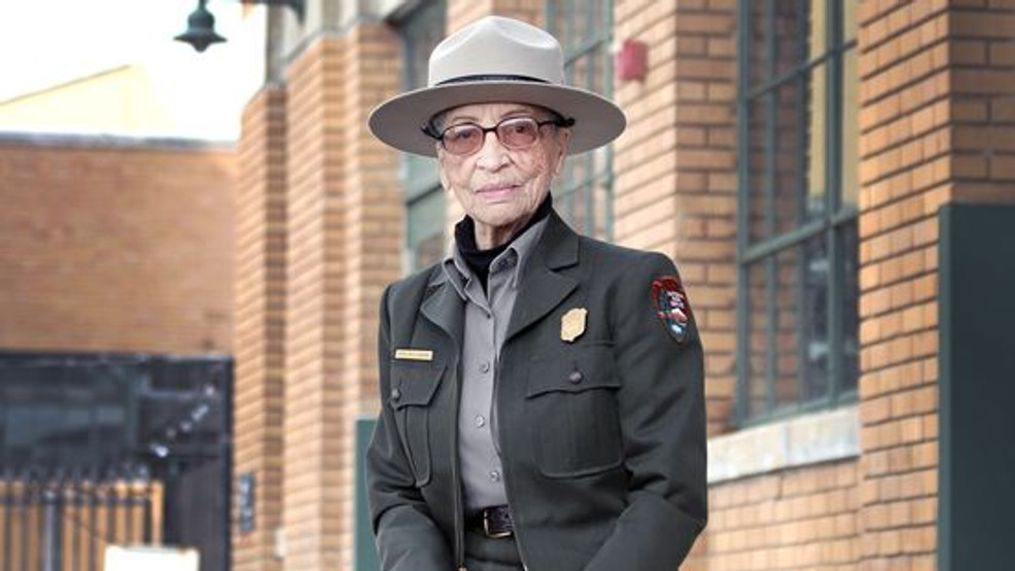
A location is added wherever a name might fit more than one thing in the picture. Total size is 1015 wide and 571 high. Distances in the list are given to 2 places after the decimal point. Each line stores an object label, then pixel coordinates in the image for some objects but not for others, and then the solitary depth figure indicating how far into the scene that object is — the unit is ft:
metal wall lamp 46.62
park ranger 15.58
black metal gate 68.39
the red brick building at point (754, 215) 26.73
